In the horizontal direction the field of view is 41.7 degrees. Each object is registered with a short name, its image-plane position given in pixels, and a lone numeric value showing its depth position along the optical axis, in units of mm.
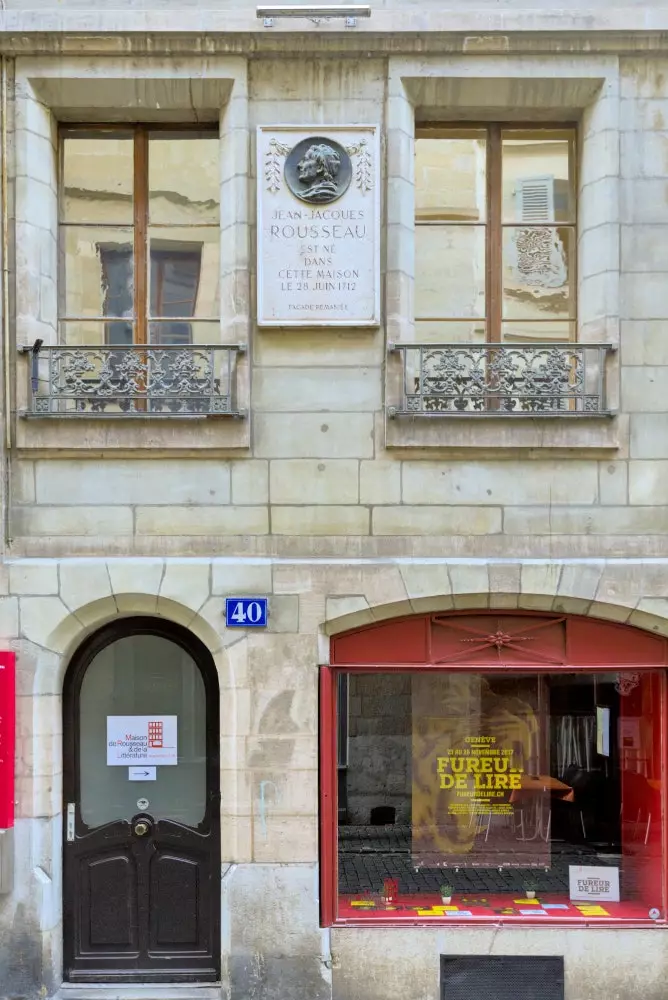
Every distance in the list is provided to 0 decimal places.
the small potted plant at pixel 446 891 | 6559
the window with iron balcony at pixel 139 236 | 6703
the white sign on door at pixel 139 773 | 6543
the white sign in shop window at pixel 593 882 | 6543
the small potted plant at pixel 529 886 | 6574
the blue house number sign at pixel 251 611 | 6223
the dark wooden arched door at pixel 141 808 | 6441
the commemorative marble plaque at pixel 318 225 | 6336
